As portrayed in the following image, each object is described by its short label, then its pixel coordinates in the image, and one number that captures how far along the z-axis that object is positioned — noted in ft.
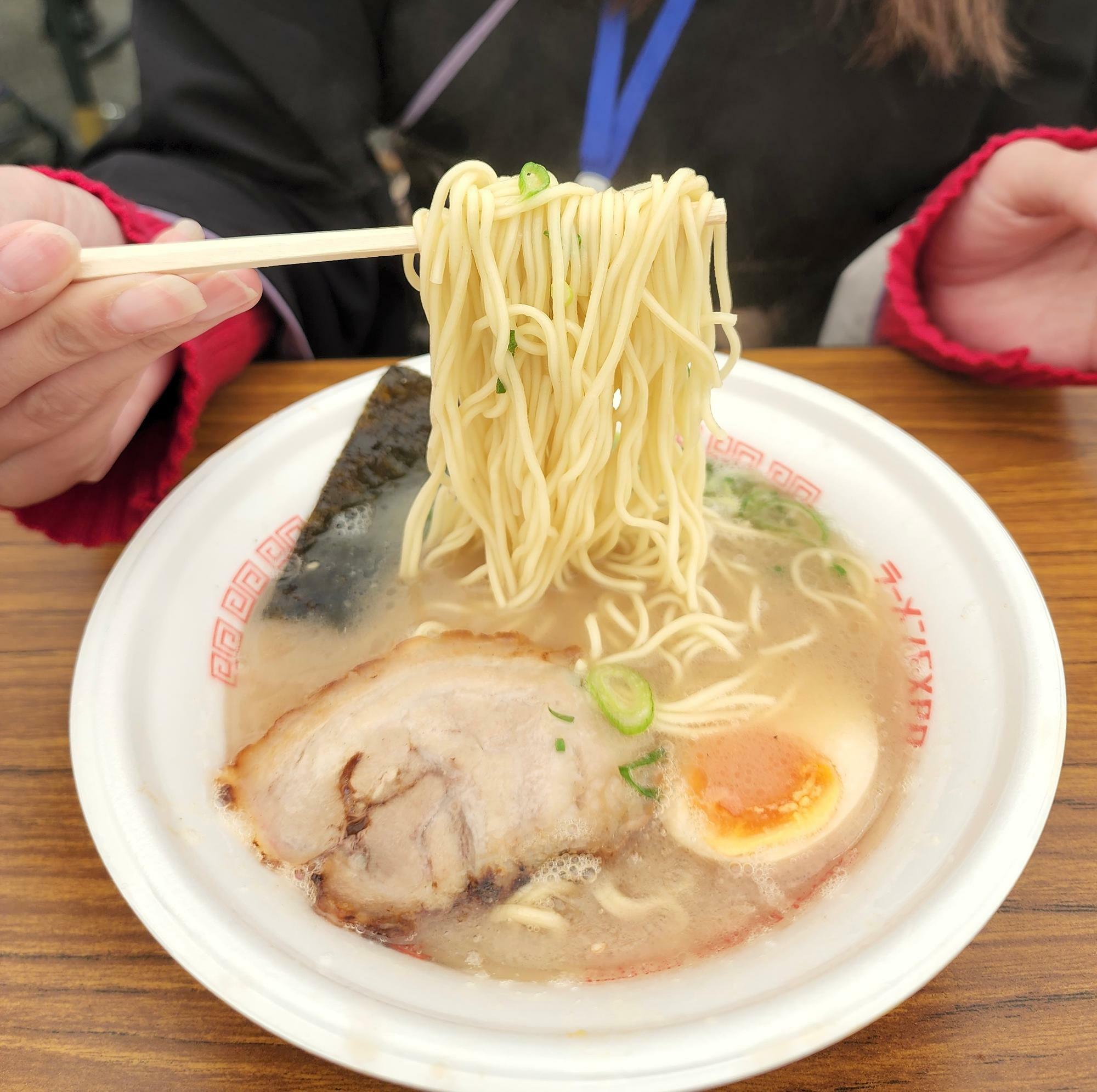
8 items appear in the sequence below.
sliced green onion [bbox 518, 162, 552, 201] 0.76
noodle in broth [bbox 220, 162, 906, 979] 0.75
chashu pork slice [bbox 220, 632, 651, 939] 0.74
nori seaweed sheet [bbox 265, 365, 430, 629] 0.91
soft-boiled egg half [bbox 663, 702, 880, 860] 0.77
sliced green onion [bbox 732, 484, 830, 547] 0.97
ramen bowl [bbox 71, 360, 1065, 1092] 0.61
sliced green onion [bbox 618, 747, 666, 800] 0.80
